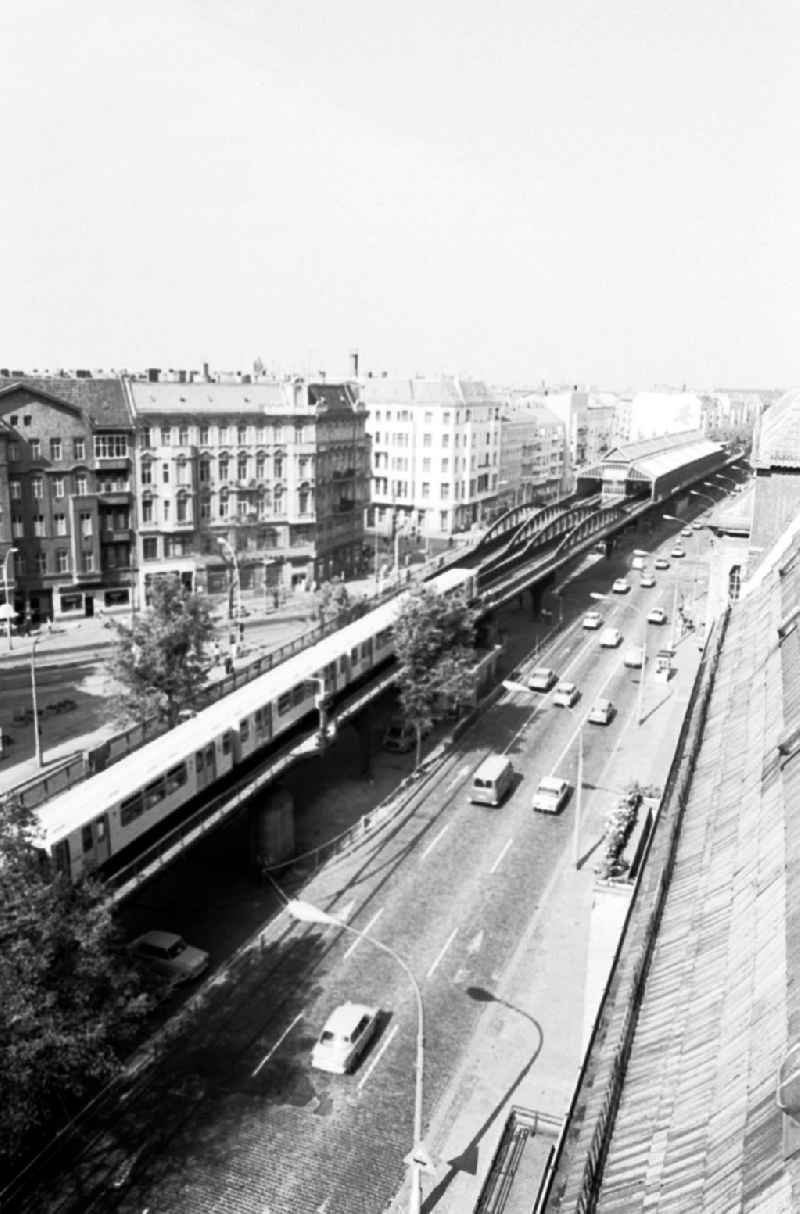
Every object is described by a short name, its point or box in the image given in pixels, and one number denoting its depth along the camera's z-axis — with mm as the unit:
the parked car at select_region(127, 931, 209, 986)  32438
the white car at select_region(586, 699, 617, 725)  58094
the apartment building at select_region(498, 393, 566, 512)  142750
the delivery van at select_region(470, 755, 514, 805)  46625
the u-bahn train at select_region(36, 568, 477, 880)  29391
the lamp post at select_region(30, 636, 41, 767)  48781
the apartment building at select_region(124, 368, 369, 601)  81188
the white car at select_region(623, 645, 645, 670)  70812
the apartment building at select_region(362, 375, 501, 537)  123562
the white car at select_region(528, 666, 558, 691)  64750
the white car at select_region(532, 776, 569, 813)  46062
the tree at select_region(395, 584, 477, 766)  49031
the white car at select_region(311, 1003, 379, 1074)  28641
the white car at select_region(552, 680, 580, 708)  61928
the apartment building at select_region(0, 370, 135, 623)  74125
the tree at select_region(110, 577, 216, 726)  41312
